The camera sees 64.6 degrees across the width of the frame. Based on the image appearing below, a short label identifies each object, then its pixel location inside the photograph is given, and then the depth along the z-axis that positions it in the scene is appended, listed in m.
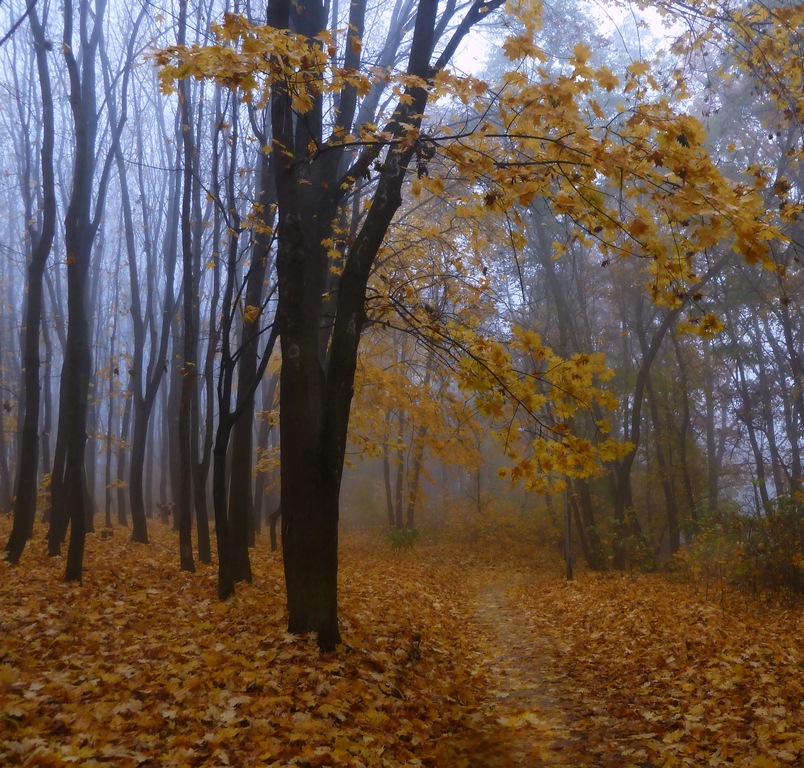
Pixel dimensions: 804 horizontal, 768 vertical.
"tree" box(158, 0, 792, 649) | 4.41
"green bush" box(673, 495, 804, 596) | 9.77
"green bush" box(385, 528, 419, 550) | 19.22
